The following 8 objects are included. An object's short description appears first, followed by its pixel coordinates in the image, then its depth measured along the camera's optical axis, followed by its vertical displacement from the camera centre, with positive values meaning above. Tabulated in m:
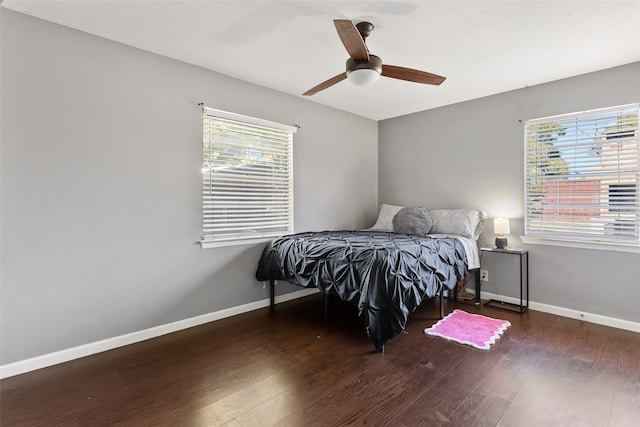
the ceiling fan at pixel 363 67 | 1.94 +1.05
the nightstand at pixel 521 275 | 3.42 -0.79
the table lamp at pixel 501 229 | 3.50 -0.27
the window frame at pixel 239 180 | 3.11 +0.28
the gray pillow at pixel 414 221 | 3.77 -0.19
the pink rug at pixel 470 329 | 2.69 -1.15
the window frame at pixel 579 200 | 2.93 +0.05
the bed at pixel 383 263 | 2.42 -0.51
